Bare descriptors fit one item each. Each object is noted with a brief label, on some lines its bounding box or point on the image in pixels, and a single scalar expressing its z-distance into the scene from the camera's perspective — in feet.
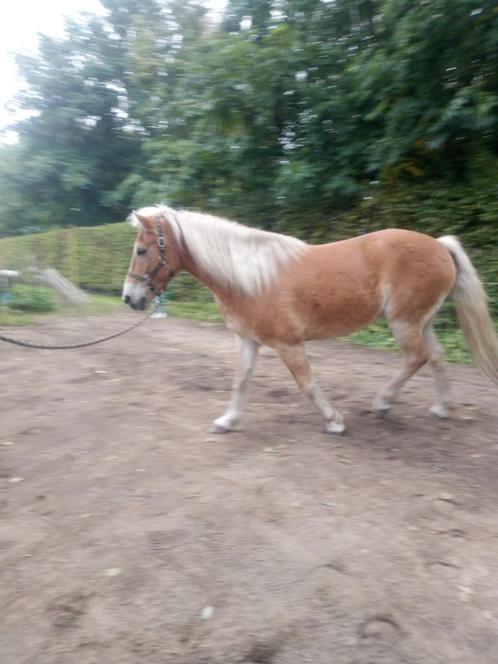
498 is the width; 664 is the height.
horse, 13.62
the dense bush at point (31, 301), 36.78
